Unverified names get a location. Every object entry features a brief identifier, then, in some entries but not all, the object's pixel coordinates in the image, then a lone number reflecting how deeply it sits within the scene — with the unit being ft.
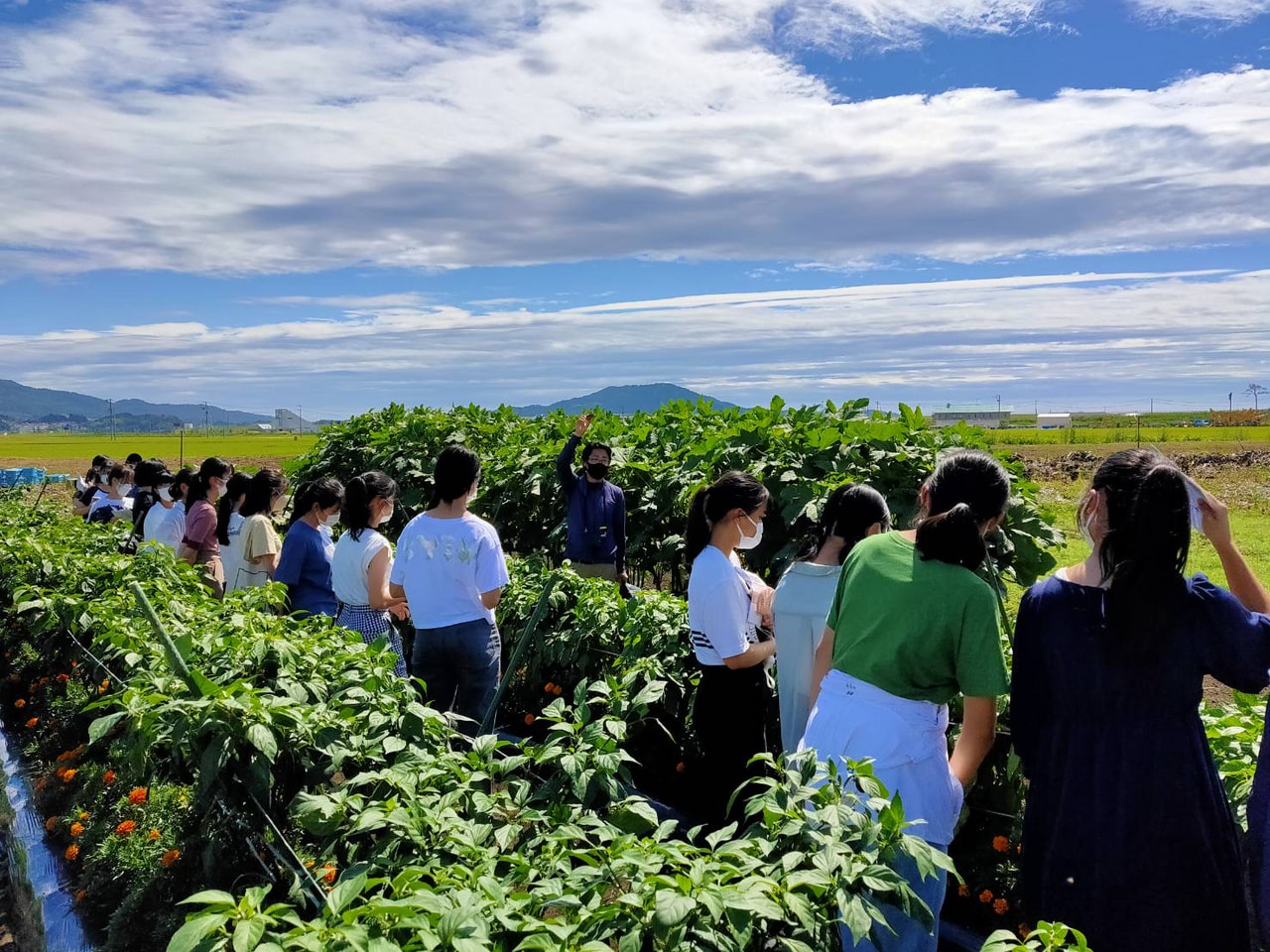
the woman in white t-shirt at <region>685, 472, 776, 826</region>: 12.40
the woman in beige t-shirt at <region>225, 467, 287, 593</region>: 20.57
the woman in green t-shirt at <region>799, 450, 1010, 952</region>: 8.37
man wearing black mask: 24.52
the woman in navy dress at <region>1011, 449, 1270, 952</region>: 7.54
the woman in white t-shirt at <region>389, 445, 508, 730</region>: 15.17
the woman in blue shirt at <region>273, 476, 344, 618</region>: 17.85
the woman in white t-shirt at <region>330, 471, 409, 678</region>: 16.63
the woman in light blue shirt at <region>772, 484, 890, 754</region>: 11.05
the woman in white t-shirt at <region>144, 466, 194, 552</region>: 25.73
